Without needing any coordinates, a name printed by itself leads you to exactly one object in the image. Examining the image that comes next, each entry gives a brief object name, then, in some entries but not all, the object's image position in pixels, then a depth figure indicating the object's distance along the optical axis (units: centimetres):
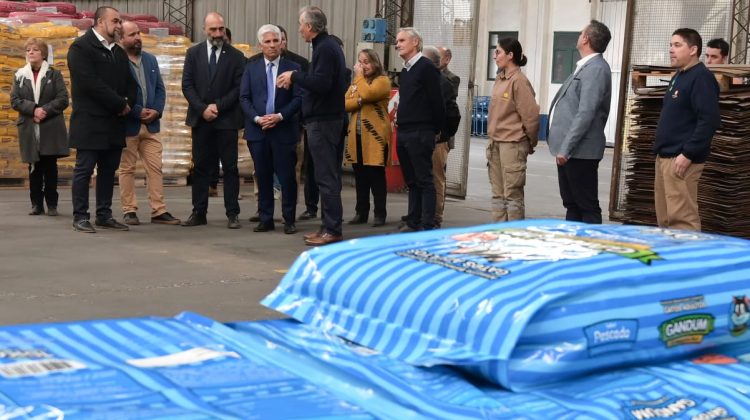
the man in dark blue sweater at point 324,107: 877
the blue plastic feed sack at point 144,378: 254
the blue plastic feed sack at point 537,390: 277
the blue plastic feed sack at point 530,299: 301
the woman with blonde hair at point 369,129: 986
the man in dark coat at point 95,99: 926
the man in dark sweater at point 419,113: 926
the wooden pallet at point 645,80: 937
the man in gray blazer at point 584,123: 805
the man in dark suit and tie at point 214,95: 983
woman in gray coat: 1034
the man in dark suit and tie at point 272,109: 942
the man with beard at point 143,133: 995
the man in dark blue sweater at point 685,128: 747
